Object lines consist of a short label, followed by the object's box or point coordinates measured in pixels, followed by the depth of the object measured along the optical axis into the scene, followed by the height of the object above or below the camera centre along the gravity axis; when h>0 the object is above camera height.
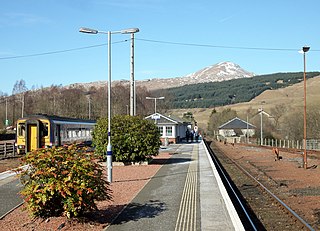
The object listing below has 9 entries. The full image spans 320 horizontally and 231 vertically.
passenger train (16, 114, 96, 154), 31.75 +0.20
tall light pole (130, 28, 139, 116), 28.54 +3.36
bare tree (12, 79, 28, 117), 90.62 +9.18
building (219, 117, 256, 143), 97.38 +1.20
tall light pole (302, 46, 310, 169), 25.28 +4.27
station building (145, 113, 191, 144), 58.47 +0.89
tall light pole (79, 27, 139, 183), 17.13 +2.43
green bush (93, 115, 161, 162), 24.42 -0.26
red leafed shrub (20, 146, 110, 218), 9.25 -0.99
